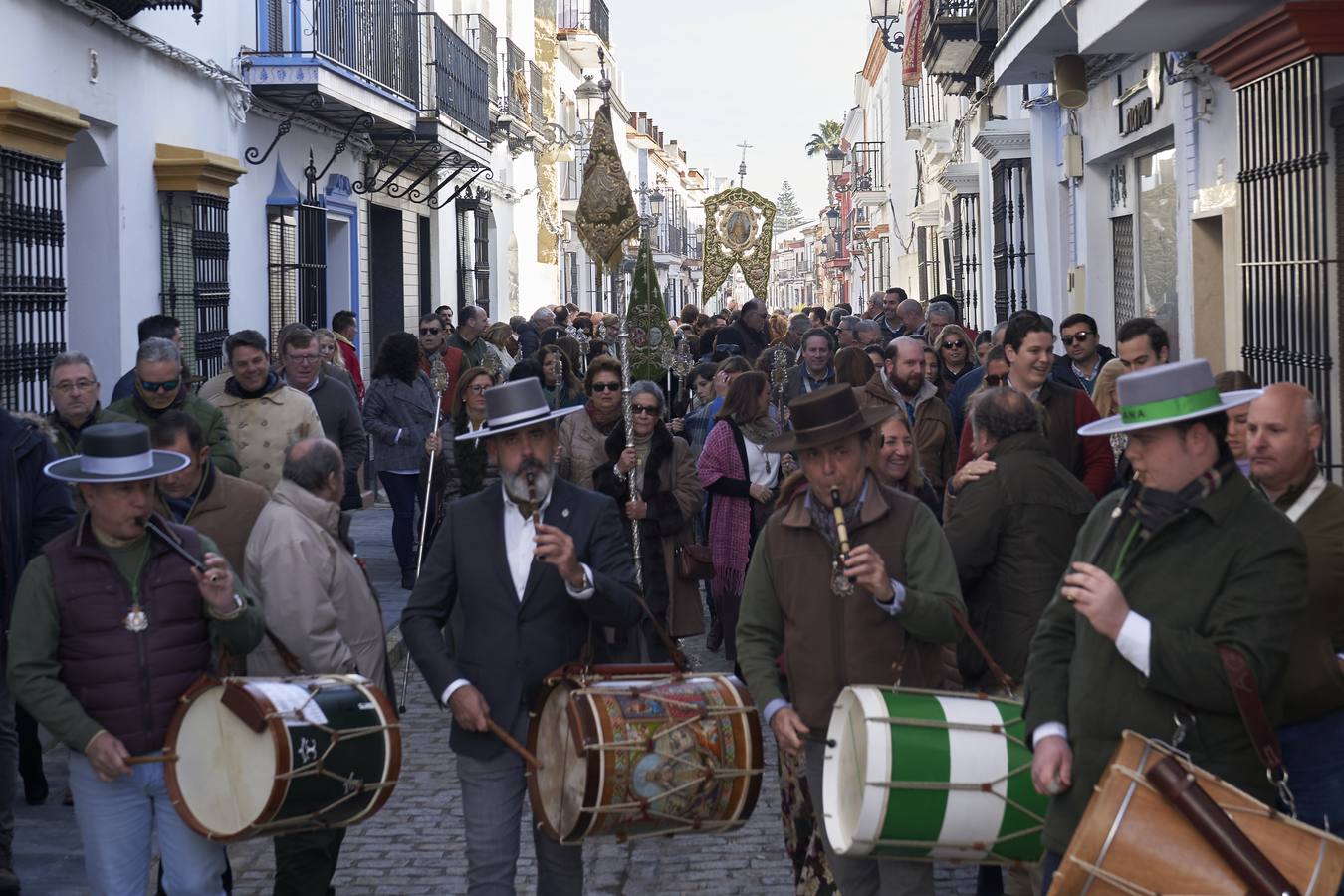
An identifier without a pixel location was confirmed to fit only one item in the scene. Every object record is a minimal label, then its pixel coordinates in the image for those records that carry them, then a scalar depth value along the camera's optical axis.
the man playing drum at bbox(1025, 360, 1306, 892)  3.79
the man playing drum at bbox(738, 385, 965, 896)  4.83
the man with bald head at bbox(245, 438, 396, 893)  5.64
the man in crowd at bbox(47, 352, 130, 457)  7.77
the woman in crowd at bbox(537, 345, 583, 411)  12.55
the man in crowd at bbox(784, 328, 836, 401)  12.04
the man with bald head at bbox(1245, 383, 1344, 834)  4.38
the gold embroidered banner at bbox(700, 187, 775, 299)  25.34
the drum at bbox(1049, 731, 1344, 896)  3.51
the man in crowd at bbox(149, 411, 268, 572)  6.32
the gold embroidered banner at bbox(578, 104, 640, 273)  14.02
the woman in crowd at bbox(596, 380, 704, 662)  8.98
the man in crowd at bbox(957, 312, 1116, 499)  7.44
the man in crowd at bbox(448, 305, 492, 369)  15.66
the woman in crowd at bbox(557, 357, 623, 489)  9.41
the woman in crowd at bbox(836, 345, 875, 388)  9.65
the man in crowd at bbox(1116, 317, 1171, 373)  8.16
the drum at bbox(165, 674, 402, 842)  4.80
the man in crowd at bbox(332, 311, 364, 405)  15.41
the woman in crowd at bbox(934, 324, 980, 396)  12.74
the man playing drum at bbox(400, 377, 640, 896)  5.09
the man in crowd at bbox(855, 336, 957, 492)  9.50
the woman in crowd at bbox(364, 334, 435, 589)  12.52
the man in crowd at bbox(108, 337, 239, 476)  8.03
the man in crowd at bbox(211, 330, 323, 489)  9.23
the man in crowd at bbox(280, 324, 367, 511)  10.77
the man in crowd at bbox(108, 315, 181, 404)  10.41
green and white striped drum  4.39
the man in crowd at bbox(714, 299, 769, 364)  18.58
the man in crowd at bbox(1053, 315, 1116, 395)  9.45
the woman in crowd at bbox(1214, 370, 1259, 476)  5.55
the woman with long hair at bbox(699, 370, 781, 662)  9.39
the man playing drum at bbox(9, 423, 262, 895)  4.95
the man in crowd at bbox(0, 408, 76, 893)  6.50
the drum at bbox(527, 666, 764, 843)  4.68
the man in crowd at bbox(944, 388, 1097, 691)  5.85
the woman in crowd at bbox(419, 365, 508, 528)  10.27
